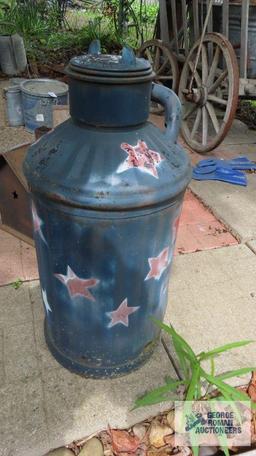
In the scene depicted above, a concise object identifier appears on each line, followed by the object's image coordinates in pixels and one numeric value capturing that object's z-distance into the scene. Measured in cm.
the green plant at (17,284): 229
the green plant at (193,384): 163
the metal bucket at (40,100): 409
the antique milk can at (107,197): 130
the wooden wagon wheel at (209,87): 345
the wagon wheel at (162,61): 449
